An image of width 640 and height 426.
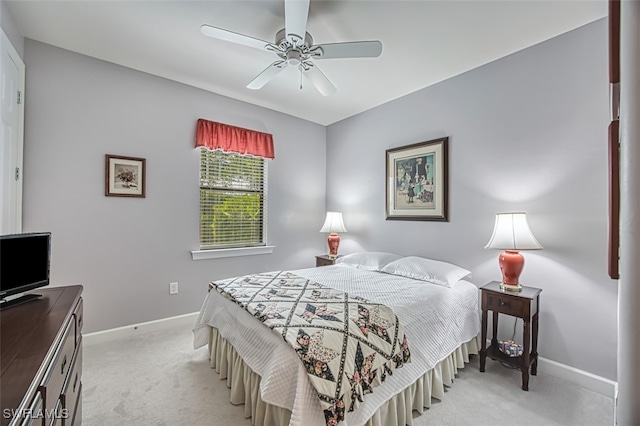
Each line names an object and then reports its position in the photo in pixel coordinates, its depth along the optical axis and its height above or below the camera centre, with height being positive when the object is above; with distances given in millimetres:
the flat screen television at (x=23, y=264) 1287 -258
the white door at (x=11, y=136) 1962 +568
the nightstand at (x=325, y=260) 3736 -624
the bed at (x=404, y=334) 1379 -832
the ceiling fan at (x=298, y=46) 1740 +1200
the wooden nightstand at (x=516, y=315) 2043 -758
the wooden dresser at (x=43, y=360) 683 -430
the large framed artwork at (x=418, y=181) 2986 +387
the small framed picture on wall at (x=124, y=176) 2732 +364
